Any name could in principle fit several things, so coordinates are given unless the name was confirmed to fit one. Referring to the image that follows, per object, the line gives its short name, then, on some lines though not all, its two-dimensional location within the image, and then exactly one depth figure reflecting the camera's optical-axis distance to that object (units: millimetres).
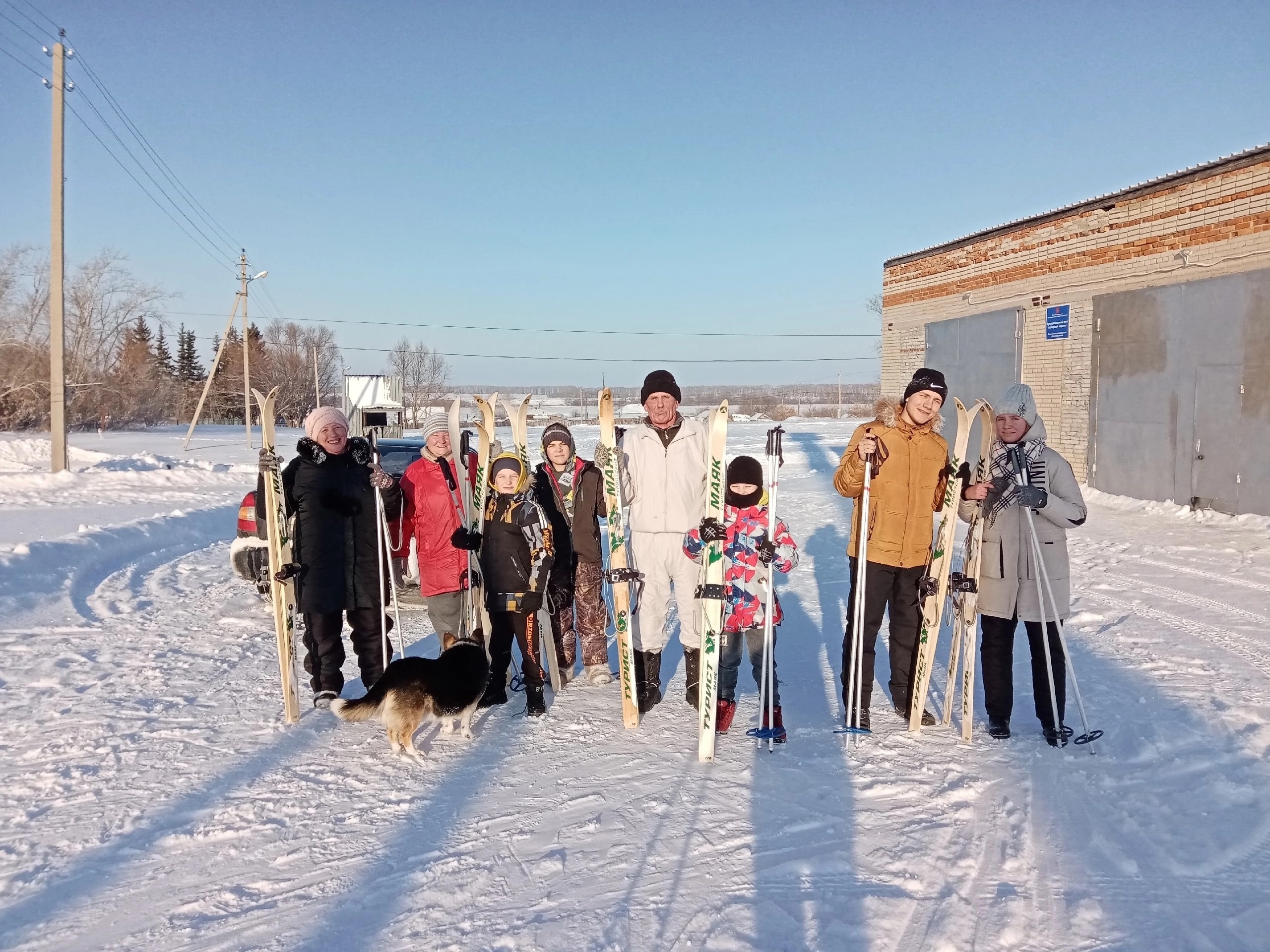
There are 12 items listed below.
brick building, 11000
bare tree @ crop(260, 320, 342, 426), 51281
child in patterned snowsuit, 4273
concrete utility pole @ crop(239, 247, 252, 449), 26938
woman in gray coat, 4074
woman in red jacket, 4816
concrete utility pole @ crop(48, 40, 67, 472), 14586
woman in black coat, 4461
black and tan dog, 3988
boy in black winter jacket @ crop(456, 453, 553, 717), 4555
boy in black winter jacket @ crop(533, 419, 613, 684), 5164
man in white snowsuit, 4379
